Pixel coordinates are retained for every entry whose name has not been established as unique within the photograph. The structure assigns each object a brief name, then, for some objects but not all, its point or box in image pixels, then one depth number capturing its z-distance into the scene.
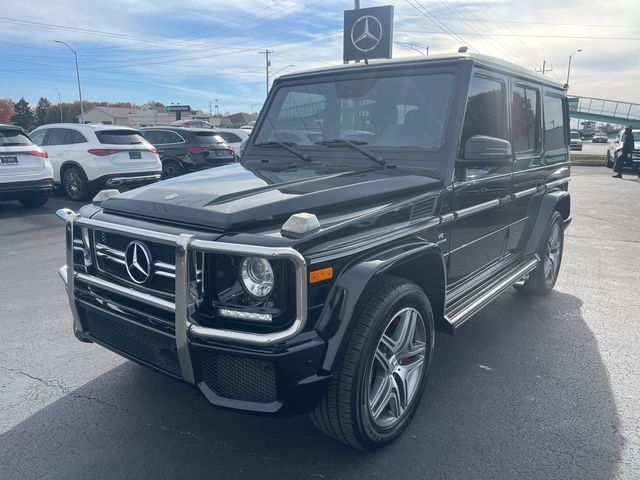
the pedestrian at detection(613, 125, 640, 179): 19.09
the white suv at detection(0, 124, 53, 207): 9.90
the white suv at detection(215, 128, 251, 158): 18.11
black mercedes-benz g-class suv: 2.30
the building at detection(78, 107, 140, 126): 87.74
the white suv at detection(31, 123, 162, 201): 11.52
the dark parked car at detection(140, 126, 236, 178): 14.34
